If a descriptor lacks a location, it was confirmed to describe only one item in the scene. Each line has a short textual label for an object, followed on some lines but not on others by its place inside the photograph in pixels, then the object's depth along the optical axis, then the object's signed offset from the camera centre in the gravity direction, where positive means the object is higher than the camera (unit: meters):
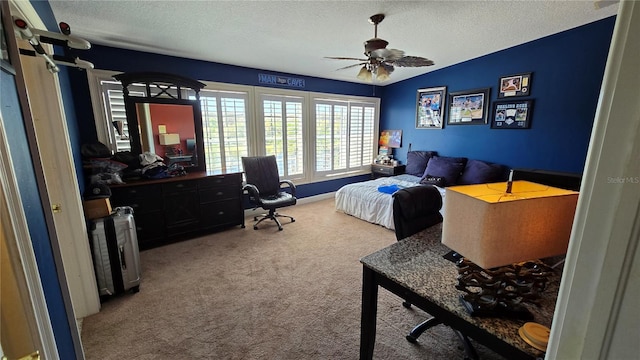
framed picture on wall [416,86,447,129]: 4.61 +0.44
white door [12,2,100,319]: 1.69 -0.35
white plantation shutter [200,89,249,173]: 3.74 +0.02
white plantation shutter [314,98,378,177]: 4.98 -0.11
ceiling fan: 2.45 +0.72
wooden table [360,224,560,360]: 0.91 -0.69
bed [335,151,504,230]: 3.84 -0.88
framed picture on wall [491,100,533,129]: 3.59 +0.24
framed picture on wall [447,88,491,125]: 4.05 +0.40
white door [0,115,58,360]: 0.62 -0.39
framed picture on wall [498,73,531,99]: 3.55 +0.65
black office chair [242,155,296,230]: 3.66 -0.83
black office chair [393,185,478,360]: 1.77 -0.59
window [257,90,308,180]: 4.24 +0.00
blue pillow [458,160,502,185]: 3.84 -0.64
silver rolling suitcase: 2.14 -1.06
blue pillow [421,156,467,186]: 4.21 -0.63
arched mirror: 3.16 +0.17
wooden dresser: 2.97 -0.94
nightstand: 5.29 -0.82
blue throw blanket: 3.97 -0.90
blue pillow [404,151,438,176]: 4.85 -0.58
